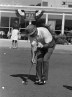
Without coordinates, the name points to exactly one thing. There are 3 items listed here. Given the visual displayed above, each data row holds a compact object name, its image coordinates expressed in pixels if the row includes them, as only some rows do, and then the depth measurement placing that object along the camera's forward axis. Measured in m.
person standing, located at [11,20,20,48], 25.23
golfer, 9.48
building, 33.53
